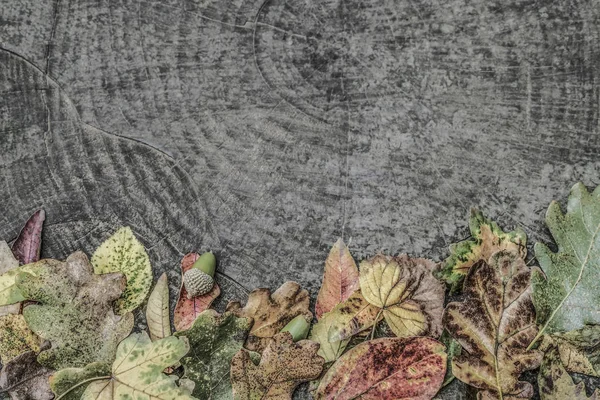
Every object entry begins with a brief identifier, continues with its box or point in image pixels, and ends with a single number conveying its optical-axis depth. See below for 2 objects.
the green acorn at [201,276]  0.51
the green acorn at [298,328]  0.51
